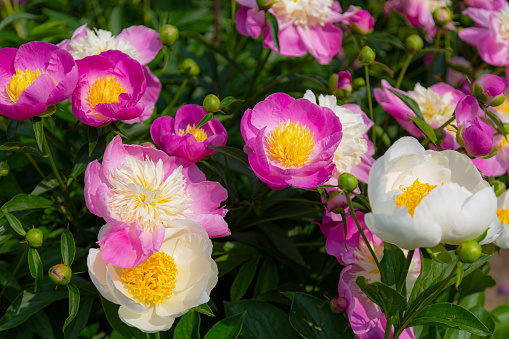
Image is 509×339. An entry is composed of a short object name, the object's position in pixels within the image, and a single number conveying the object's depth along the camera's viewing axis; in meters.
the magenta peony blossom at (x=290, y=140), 0.75
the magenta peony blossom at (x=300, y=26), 1.08
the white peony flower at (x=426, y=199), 0.61
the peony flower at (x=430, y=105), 0.98
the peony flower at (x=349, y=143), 0.84
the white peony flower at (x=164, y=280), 0.68
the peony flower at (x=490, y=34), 1.19
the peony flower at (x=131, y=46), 0.93
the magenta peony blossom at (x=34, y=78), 0.73
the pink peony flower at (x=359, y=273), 0.81
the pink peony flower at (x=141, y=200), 0.68
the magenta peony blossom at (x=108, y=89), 0.80
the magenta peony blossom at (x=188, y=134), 0.79
